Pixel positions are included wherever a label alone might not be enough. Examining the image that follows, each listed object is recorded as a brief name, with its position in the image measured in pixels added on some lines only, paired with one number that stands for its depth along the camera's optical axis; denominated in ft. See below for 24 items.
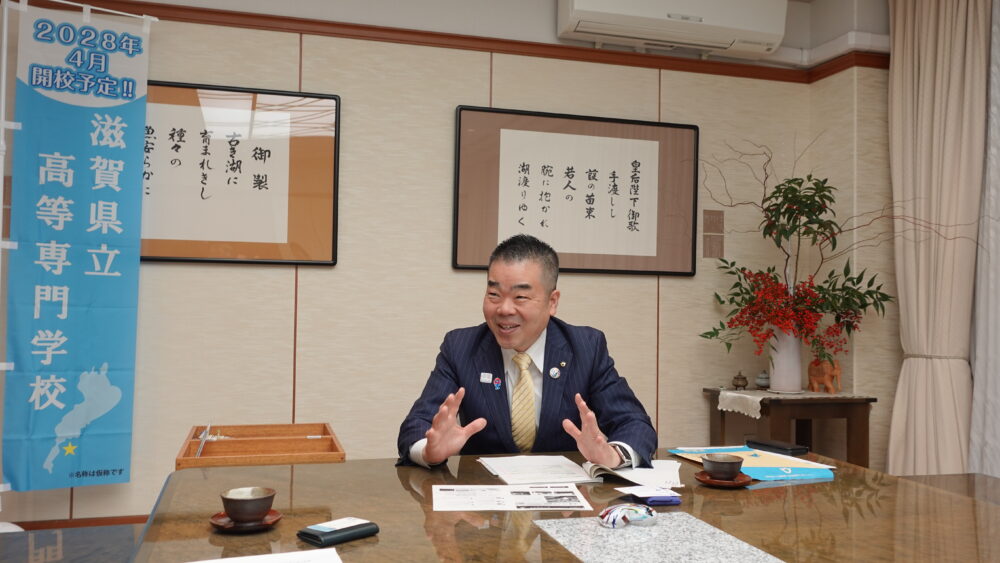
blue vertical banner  10.14
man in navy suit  7.34
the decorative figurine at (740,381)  12.91
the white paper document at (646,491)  5.29
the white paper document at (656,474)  5.78
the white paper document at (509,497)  5.05
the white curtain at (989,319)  10.93
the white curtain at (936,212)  11.40
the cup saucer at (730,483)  5.67
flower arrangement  11.97
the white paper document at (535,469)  5.75
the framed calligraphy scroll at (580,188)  12.26
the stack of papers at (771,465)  6.10
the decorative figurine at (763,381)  12.85
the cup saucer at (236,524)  4.40
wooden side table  11.57
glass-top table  4.21
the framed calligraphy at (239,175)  11.04
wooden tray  6.95
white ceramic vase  12.26
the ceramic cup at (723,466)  5.73
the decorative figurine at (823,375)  12.37
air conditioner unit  12.20
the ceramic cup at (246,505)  4.39
